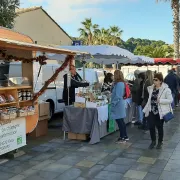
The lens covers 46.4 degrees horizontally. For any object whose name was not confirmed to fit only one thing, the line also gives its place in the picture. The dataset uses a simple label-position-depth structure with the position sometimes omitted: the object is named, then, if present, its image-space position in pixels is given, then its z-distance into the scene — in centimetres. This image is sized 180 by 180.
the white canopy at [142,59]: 862
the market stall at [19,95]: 390
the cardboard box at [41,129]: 535
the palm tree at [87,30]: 3130
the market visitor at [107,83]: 659
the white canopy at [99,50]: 595
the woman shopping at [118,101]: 480
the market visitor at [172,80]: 856
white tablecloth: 485
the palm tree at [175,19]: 1351
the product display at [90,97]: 491
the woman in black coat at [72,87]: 624
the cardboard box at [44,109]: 528
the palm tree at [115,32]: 3305
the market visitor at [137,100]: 605
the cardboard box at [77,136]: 501
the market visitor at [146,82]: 551
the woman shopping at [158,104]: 433
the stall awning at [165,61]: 1225
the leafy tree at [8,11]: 858
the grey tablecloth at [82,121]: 480
